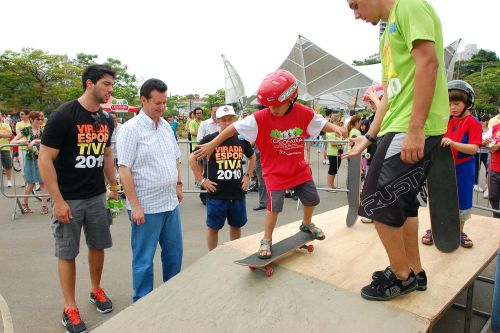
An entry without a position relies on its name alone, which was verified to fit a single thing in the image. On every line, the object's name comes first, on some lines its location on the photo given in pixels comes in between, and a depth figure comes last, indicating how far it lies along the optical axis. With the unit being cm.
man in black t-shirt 323
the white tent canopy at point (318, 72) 2075
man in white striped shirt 328
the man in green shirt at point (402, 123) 202
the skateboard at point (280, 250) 301
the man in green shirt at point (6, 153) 996
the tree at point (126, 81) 5729
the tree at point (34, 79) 4491
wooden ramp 235
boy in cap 445
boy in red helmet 316
